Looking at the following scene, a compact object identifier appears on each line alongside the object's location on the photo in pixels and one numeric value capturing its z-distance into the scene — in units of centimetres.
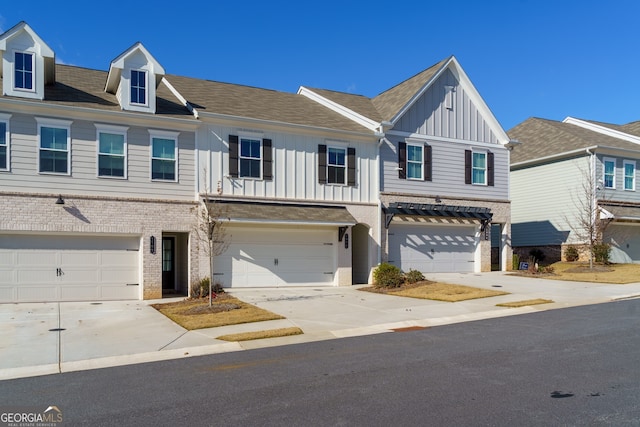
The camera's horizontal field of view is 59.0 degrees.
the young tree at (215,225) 1947
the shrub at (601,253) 2700
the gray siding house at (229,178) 1850
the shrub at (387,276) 2150
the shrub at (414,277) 2189
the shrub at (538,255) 3075
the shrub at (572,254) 2856
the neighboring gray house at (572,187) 2912
